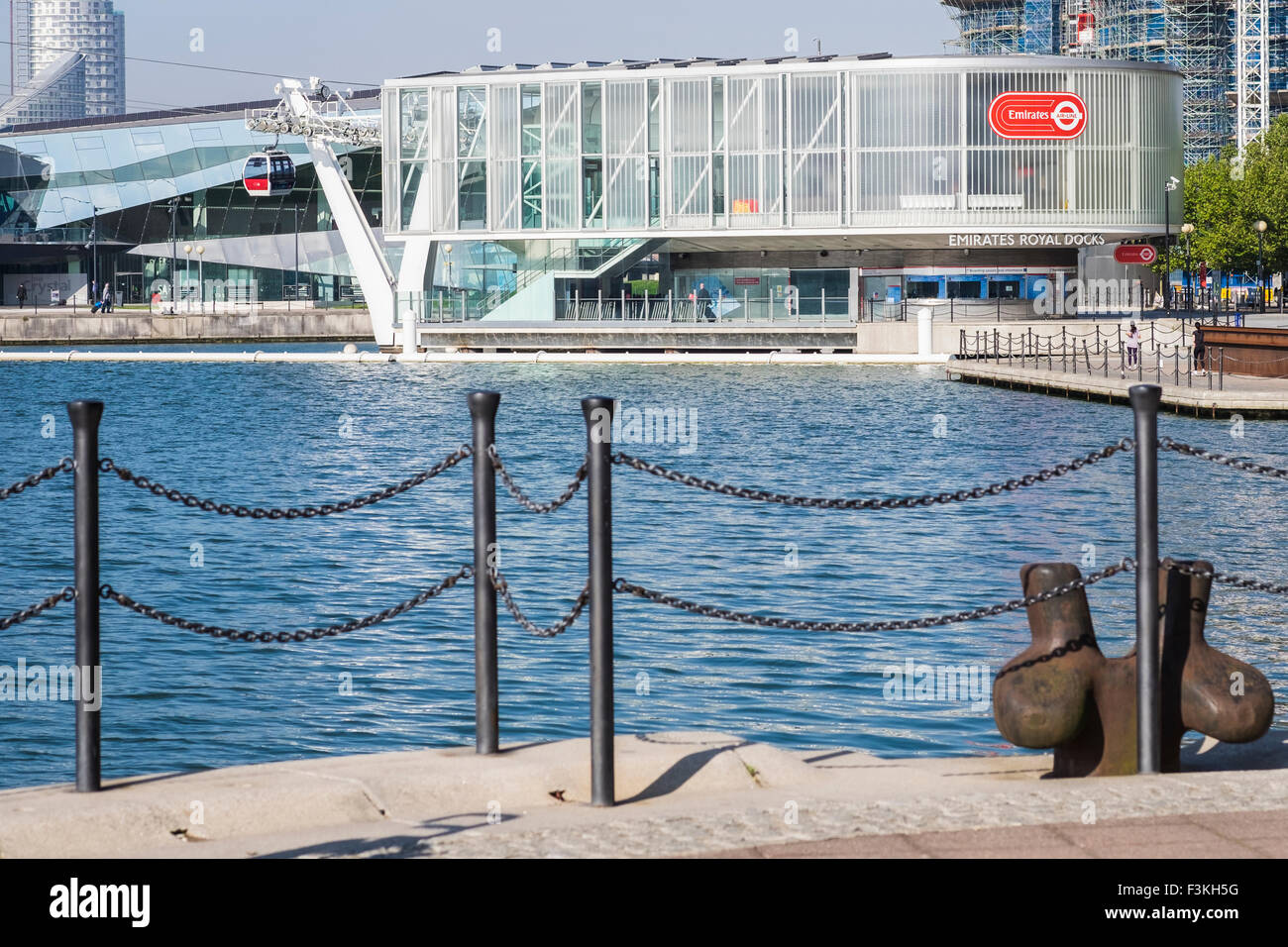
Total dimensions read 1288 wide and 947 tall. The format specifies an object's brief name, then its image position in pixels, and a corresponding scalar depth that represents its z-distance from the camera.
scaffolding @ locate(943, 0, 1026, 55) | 167.38
